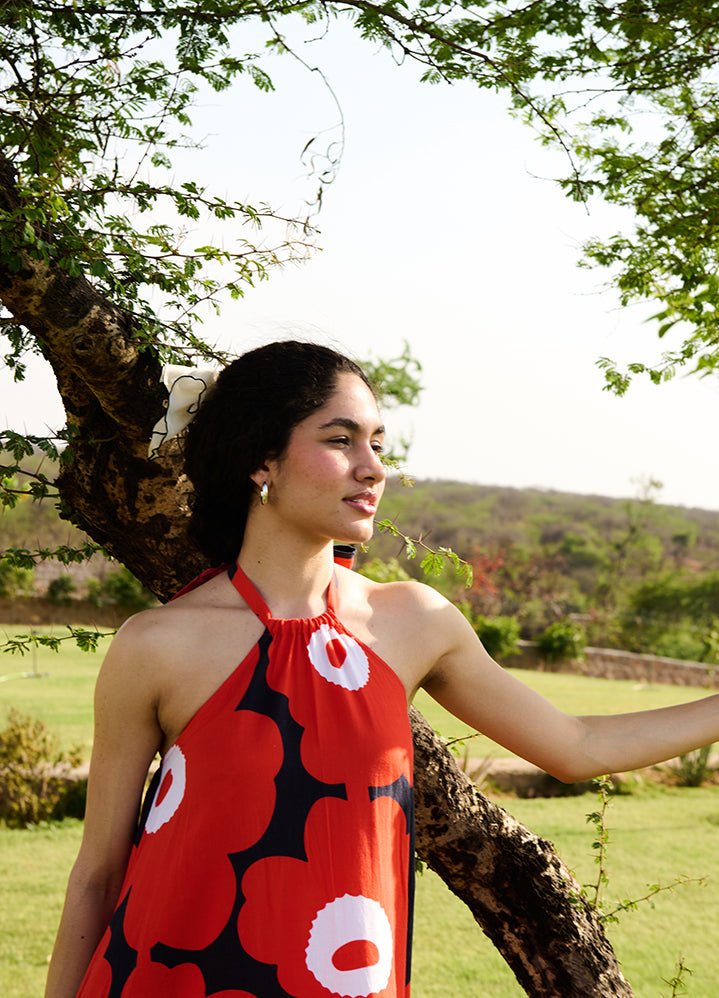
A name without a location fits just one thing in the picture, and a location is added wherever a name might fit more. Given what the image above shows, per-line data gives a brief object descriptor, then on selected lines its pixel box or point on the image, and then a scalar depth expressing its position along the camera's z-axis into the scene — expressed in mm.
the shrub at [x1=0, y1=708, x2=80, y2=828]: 6180
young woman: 1351
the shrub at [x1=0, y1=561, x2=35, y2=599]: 15703
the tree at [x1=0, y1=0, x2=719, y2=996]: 1818
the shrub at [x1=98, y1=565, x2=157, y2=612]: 14685
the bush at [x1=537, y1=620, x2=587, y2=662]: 14578
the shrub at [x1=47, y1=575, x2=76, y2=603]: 15891
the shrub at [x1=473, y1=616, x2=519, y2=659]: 13812
